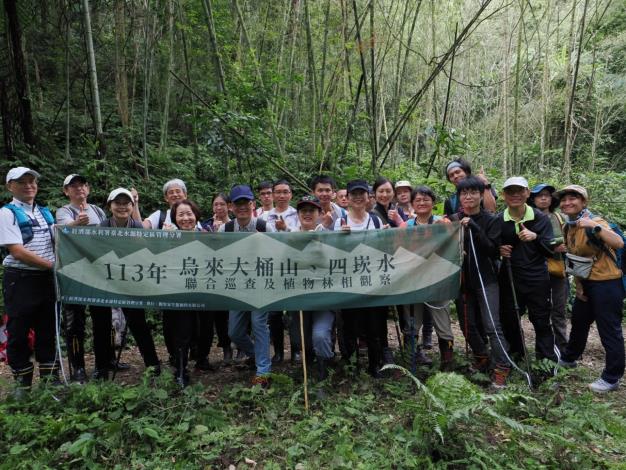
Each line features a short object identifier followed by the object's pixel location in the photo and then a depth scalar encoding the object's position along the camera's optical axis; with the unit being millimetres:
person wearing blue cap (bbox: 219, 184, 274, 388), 3835
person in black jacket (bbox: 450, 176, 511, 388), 3863
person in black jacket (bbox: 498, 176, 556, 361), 3797
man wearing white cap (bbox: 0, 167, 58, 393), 3518
